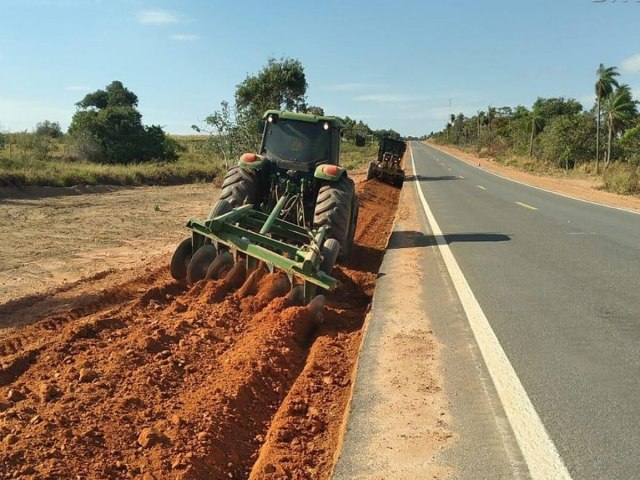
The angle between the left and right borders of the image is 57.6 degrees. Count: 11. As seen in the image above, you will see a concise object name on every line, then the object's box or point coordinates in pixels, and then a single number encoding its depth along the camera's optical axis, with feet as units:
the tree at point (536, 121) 219.26
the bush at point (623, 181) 83.51
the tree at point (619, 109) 152.97
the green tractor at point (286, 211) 22.23
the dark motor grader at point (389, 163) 91.66
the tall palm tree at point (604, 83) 156.76
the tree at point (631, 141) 148.87
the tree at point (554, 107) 232.80
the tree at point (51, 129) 189.77
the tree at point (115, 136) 108.58
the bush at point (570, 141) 162.61
